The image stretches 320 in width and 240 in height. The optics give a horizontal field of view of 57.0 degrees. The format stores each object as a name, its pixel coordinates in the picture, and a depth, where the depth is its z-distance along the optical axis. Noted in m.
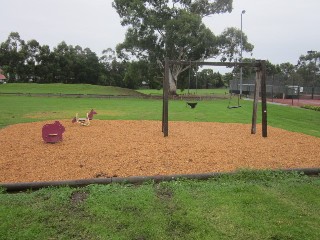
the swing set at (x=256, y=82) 9.77
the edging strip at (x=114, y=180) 4.88
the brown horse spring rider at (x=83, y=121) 11.96
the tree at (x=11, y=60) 61.78
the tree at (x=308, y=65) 79.66
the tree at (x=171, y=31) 34.22
